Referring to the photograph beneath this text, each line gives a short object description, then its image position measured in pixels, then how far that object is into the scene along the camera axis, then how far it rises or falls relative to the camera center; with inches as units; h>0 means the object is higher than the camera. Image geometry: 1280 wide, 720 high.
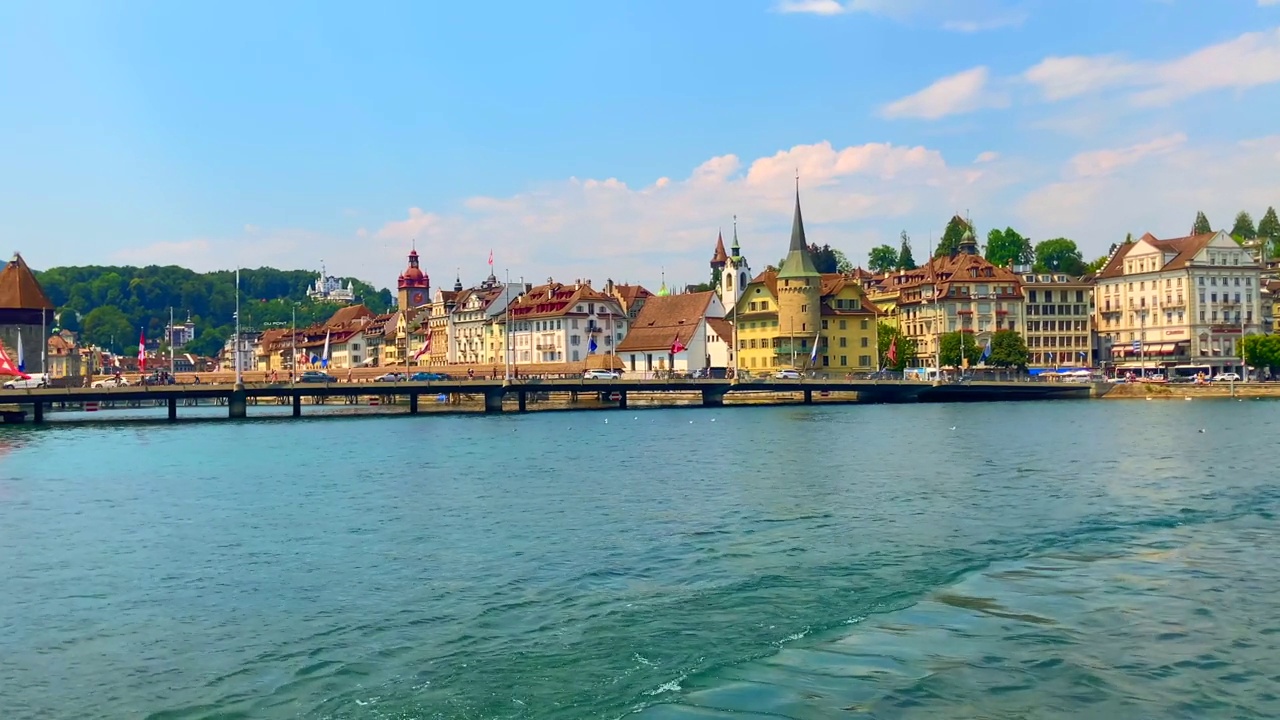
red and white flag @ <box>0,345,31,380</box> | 4001.0 +52.8
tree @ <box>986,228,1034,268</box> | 7337.6 +739.7
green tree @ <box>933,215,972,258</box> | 7706.7 +862.0
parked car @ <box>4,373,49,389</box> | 4284.0 +6.6
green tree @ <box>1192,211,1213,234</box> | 7539.4 +878.7
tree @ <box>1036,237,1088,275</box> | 7603.4 +722.0
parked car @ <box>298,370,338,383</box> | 4722.0 +6.0
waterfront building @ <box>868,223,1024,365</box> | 5679.1 +315.3
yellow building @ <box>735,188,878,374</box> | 5177.2 +220.5
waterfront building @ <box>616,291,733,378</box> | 5787.4 +182.2
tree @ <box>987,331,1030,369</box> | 5201.8 +80.7
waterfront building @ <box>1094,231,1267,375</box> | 5255.9 +280.3
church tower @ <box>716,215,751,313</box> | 6791.3 +529.4
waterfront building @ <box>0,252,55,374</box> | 5310.0 +309.3
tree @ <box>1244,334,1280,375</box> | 4847.4 +55.7
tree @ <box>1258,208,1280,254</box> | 7765.8 +885.7
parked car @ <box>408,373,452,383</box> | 4981.8 +4.4
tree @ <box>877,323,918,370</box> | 5492.1 +108.6
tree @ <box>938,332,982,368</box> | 5467.5 +93.7
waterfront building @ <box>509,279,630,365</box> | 6151.6 +268.7
